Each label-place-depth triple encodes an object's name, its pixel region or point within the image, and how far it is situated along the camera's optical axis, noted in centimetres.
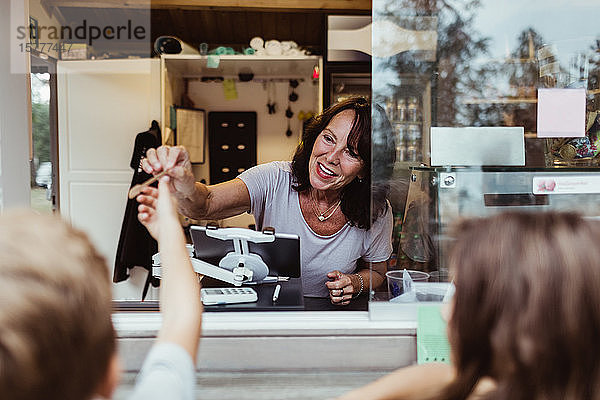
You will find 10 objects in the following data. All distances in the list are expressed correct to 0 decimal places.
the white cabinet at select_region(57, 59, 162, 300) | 343
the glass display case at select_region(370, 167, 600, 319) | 128
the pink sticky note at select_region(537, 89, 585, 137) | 132
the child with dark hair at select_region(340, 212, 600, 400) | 62
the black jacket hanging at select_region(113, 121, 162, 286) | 323
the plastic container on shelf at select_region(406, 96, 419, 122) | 132
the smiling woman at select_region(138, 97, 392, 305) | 177
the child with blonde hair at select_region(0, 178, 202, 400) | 50
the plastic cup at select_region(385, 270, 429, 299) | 130
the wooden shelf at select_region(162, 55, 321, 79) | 358
